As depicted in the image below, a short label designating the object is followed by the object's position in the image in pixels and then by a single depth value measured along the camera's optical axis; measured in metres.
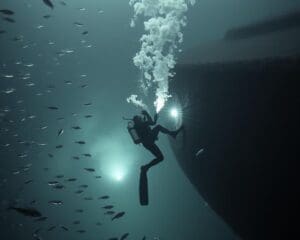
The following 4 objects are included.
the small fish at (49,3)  5.56
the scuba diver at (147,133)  6.77
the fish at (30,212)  5.26
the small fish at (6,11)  6.71
